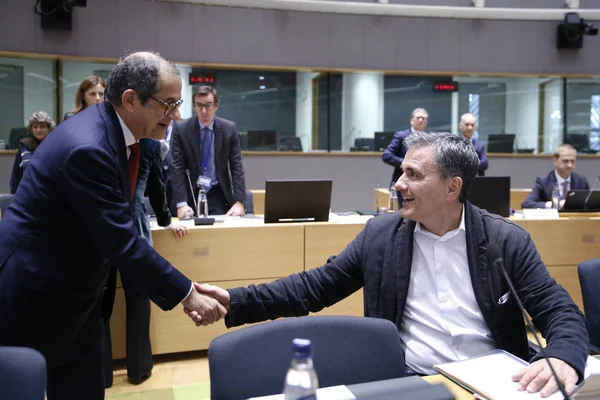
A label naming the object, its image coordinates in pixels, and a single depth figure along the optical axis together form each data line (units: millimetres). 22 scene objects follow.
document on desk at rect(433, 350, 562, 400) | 1223
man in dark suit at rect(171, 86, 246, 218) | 4016
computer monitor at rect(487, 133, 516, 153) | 8388
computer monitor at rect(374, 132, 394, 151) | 8062
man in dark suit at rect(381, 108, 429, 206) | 5754
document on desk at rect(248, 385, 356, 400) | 1173
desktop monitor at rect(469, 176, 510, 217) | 3713
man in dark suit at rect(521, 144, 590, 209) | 4902
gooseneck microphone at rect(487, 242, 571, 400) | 1090
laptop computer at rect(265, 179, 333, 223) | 3463
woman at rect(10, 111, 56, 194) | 4641
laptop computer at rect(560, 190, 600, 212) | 4141
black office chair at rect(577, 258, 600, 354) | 2133
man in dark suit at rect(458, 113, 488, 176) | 5791
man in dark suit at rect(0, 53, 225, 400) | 1649
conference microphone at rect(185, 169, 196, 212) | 3838
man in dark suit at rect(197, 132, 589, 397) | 1658
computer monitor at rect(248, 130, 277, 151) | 7883
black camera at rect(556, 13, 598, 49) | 7754
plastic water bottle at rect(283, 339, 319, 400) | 956
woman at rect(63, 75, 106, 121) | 3309
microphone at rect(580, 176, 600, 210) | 4164
